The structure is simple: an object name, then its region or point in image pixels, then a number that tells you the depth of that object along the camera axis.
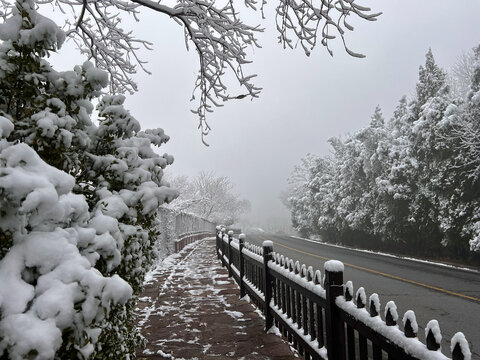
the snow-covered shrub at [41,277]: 1.40
